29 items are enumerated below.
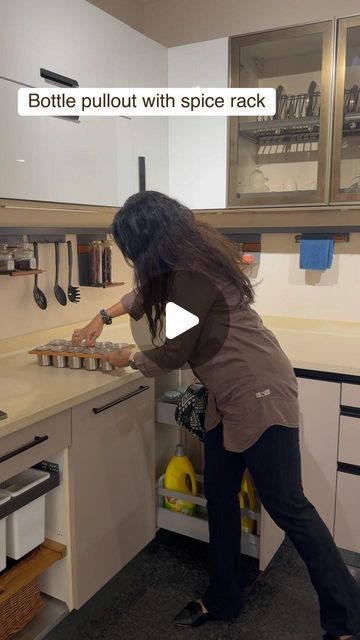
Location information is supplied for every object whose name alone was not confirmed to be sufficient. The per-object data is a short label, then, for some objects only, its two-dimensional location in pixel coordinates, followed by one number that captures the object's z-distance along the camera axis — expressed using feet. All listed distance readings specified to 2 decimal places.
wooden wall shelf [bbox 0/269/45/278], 5.99
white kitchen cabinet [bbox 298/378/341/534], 6.05
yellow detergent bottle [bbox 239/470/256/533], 6.28
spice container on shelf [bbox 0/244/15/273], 6.01
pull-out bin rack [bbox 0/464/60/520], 4.32
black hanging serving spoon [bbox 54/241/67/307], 6.85
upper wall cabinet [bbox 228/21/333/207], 6.53
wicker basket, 4.72
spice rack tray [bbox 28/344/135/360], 5.53
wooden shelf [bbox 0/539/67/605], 4.62
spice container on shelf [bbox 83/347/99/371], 5.58
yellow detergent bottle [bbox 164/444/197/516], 6.66
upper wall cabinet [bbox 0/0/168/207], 4.88
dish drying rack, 6.49
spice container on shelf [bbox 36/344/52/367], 5.80
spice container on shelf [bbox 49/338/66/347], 5.93
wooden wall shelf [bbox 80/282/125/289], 7.37
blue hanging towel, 7.45
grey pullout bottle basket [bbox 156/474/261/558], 6.18
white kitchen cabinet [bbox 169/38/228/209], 7.04
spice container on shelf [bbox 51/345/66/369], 5.71
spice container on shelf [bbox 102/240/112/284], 7.43
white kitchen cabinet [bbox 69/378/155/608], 5.07
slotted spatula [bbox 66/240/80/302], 6.98
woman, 4.45
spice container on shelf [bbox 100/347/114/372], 5.53
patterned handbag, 5.44
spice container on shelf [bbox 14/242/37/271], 6.25
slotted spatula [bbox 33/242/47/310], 6.50
